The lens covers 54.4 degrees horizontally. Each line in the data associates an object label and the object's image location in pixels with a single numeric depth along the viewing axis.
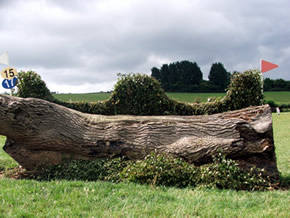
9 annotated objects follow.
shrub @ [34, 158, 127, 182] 6.15
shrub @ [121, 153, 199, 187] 5.71
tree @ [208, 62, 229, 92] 50.50
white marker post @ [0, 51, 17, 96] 11.80
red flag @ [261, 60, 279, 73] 9.13
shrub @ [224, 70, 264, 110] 8.62
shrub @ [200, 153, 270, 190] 5.78
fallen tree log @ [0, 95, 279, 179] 6.37
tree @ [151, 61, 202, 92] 53.88
